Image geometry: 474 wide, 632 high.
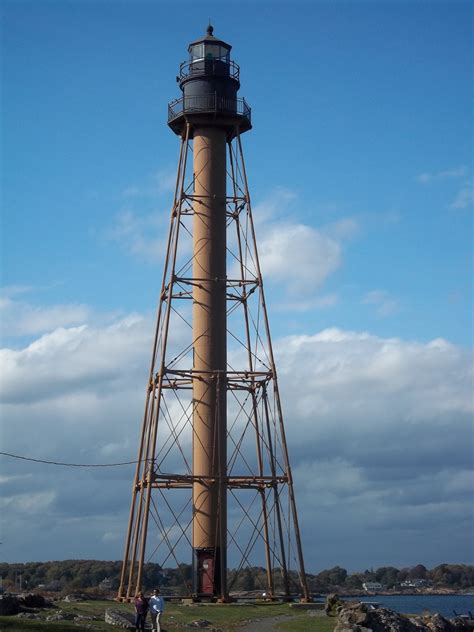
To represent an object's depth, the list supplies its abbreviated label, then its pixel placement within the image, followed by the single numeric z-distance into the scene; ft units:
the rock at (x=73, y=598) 173.89
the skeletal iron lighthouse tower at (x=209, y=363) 170.50
